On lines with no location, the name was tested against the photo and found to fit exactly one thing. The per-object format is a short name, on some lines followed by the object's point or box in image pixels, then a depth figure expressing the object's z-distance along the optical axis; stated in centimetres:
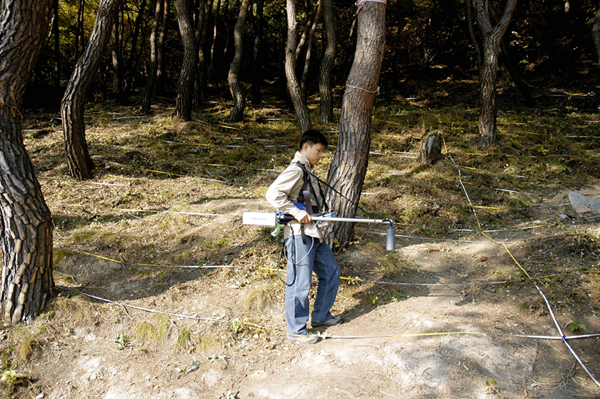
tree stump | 827
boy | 352
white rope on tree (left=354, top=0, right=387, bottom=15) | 489
